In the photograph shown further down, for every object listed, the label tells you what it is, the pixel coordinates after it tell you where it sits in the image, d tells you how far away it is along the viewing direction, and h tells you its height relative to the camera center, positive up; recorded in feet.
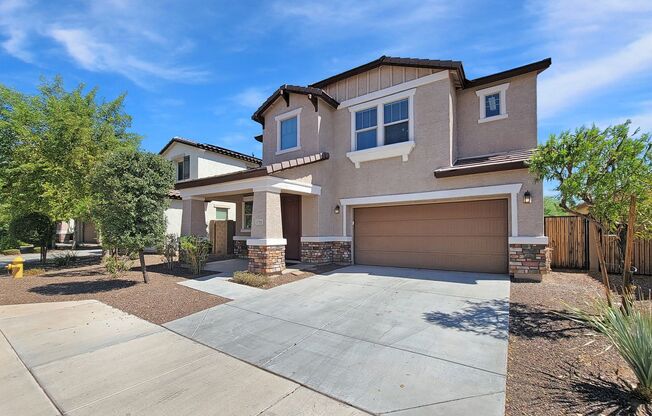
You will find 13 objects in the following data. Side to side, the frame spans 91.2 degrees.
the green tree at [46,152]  41.60 +9.37
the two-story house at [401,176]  32.19 +5.11
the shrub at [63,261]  45.99 -5.75
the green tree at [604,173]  17.08 +2.93
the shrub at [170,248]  40.11 -3.44
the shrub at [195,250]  36.63 -3.41
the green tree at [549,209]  107.81 +5.13
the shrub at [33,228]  44.83 -1.02
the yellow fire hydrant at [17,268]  37.11 -5.55
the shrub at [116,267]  32.99 -4.96
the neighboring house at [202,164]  62.69 +12.33
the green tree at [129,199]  28.86 +2.08
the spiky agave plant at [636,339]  10.92 -4.32
